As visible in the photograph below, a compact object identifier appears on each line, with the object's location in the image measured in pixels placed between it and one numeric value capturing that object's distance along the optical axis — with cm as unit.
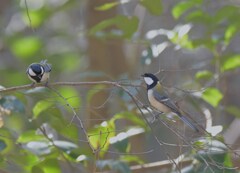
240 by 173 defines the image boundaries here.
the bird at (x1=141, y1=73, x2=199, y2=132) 606
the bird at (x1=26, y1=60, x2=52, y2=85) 601
